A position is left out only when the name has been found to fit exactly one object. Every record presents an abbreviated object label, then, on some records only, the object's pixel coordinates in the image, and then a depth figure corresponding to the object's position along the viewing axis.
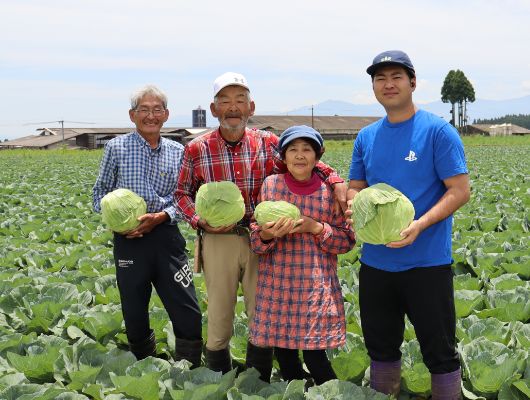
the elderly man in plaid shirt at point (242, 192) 3.38
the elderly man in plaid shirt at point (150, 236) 3.62
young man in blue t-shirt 2.73
